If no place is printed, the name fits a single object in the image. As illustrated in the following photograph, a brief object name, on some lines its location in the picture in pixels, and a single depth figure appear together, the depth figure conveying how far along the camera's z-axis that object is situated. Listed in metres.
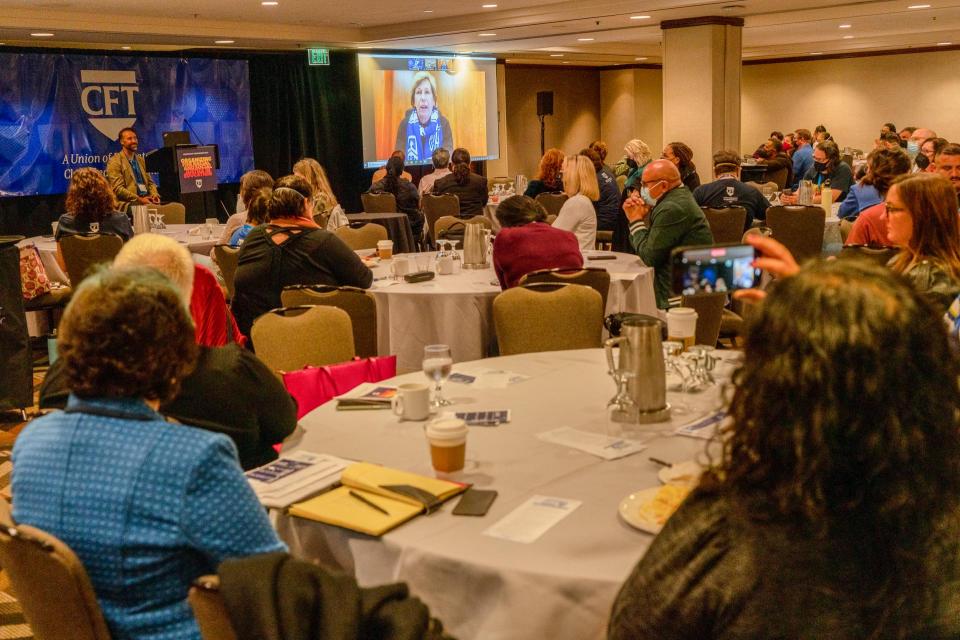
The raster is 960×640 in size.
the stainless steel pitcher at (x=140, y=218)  8.18
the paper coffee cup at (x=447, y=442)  2.33
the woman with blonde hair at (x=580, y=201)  6.63
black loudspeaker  17.64
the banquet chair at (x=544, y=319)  4.18
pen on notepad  2.14
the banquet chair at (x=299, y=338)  3.78
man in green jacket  5.38
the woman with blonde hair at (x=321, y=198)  7.72
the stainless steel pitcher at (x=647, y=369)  2.69
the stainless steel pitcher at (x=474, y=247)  6.12
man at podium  10.61
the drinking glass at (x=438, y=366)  2.85
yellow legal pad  2.10
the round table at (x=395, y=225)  9.82
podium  12.52
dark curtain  14.25
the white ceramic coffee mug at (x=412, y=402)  2.81
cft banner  11.45
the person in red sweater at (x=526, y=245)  5.16
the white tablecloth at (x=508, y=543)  1.86
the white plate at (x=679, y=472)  2.18
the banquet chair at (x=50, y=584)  1.73
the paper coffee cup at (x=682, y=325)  3.17
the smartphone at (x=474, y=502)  2.13
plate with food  2.00
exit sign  13.28
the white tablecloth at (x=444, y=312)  5.31
